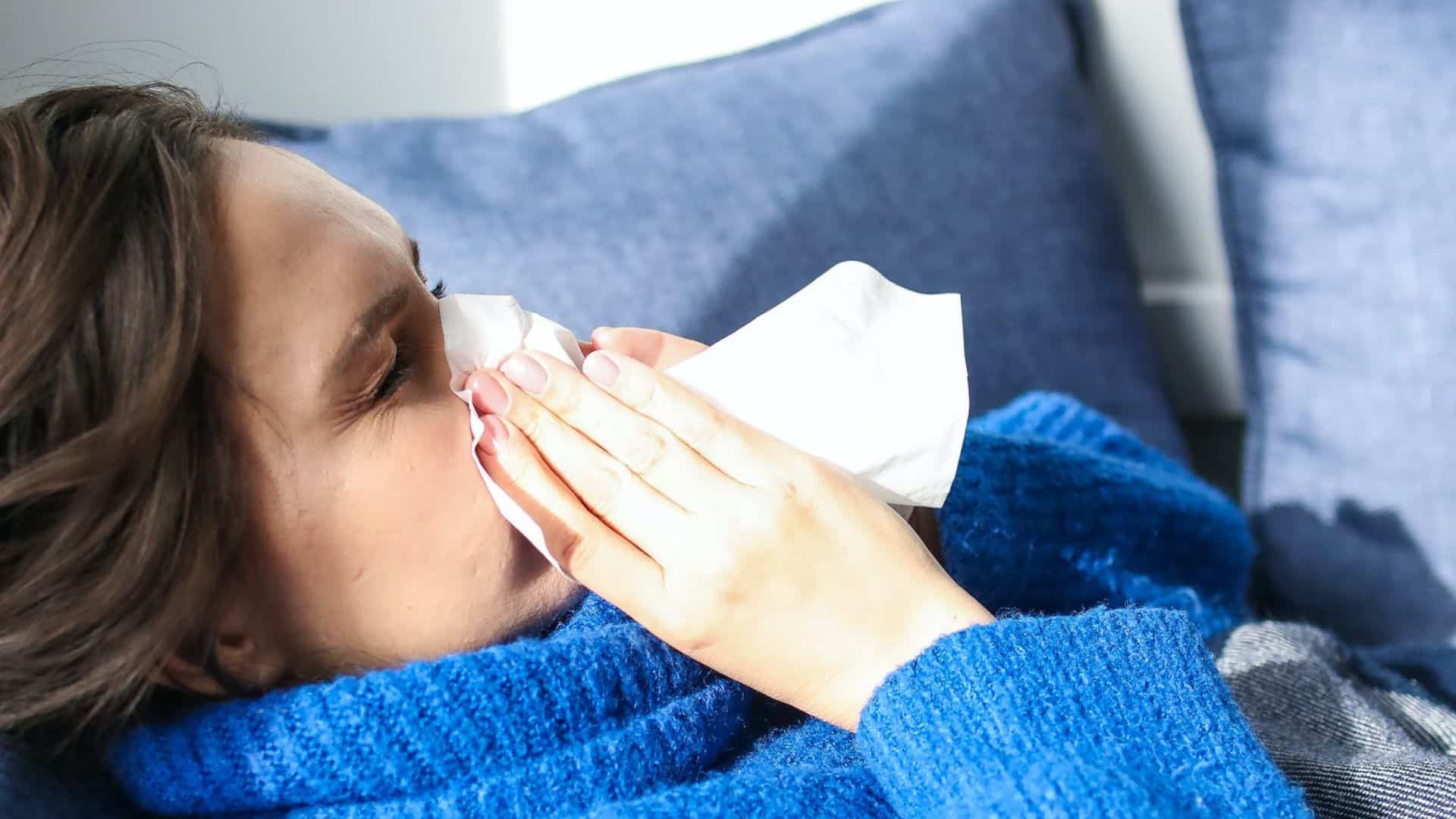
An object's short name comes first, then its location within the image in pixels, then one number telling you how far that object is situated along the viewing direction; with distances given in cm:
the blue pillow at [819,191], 132
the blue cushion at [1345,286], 136
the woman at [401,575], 101
